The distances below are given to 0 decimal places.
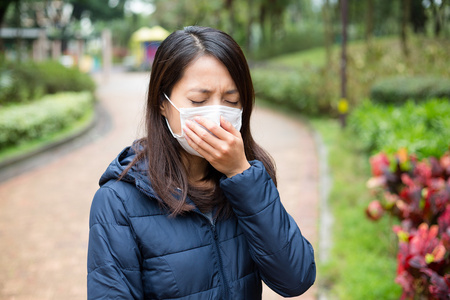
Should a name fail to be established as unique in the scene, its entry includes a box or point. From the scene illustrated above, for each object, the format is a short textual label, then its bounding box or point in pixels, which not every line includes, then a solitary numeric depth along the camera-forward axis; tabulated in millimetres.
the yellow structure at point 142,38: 33125
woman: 1486
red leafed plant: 2689
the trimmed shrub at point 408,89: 8719
